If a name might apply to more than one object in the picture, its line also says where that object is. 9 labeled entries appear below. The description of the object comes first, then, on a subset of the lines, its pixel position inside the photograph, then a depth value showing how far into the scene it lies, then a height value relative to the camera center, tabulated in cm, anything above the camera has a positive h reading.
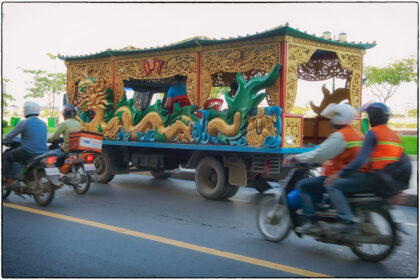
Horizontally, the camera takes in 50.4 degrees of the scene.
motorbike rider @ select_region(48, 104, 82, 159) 841 +9
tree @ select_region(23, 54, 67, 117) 3061 +355
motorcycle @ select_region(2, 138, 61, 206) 734 -74
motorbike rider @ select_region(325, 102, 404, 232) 431 -19
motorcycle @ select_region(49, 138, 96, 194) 847 -63
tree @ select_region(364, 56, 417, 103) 2435 +371
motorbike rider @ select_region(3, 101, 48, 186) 745 -5
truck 771 +66
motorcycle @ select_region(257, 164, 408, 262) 442 -87
